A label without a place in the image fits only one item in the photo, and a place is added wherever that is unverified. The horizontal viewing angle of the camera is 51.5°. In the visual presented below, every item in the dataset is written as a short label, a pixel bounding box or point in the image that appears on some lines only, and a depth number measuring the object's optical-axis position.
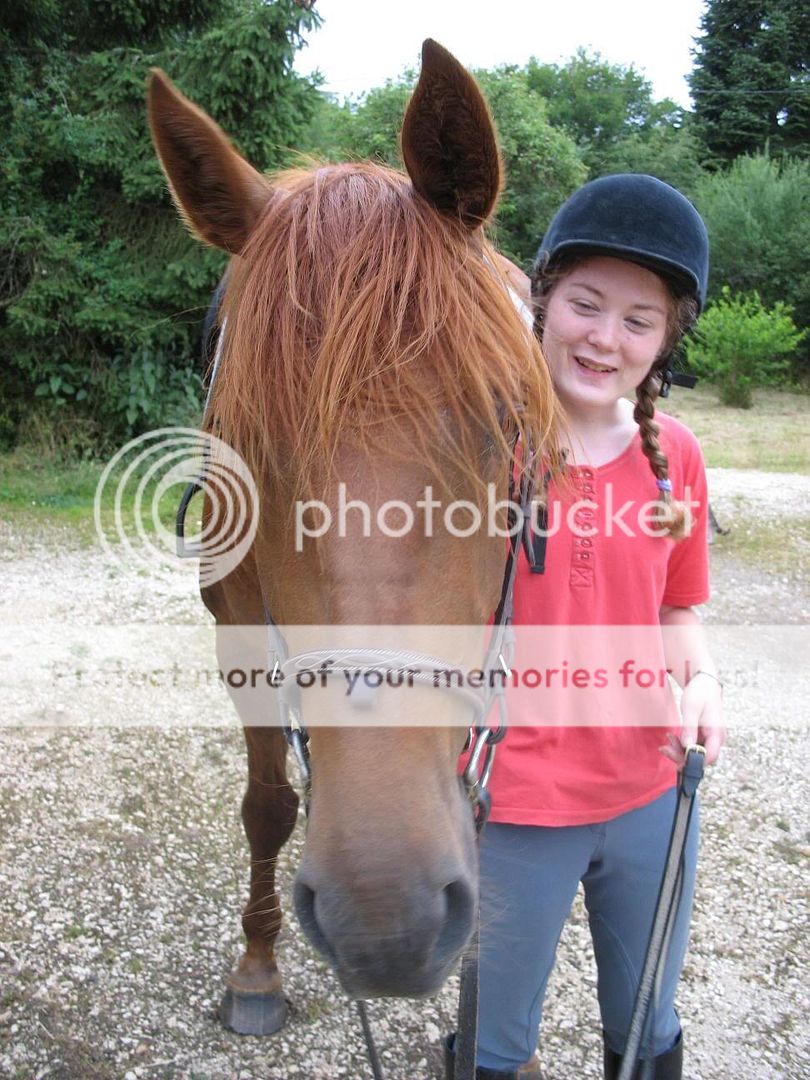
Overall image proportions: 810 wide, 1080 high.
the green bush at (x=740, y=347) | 16.89
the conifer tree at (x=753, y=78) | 31.27
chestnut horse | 1.10
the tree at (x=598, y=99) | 33.94
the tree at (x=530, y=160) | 15.70
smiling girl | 1.62
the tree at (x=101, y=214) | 8.09
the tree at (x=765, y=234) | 21.62
